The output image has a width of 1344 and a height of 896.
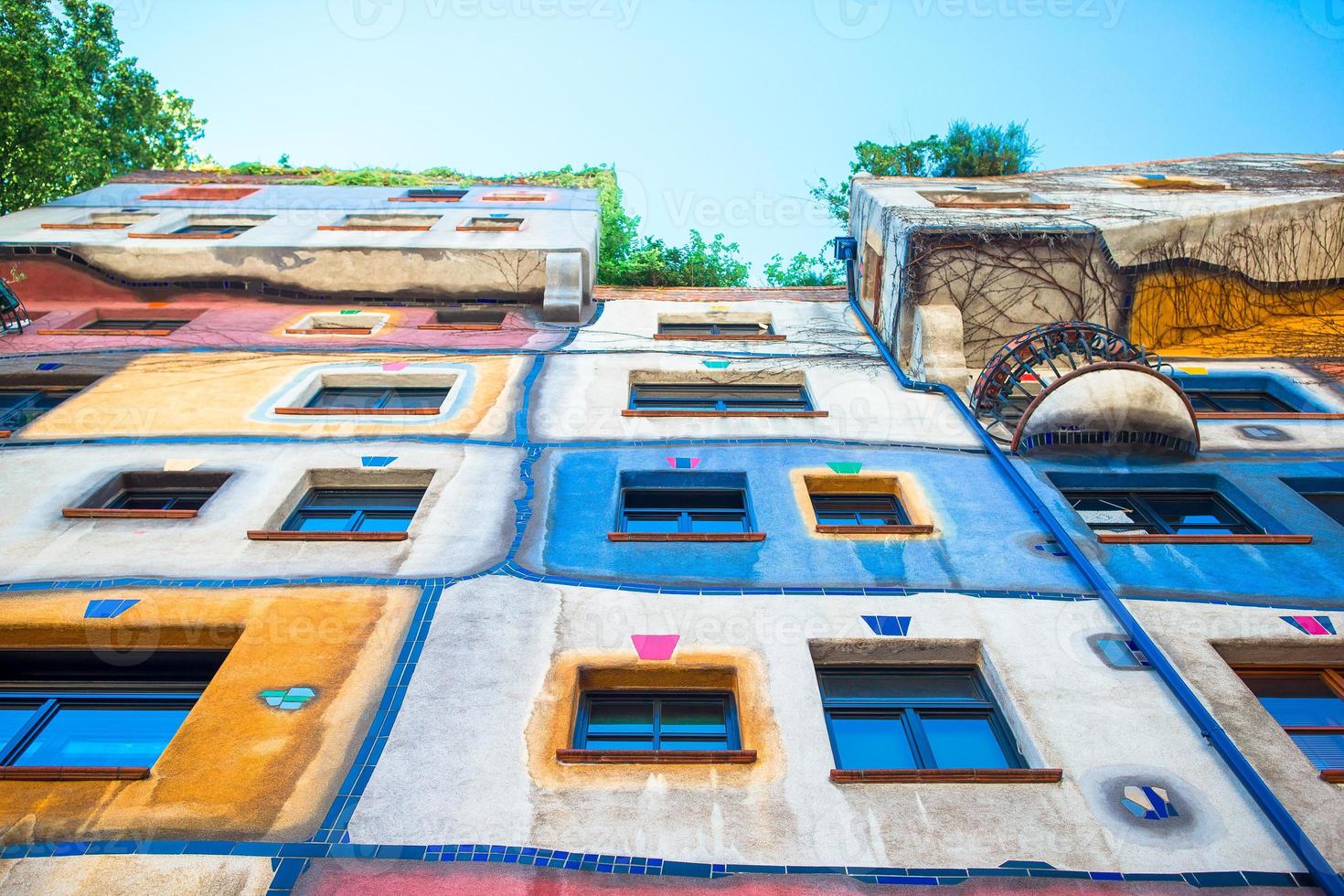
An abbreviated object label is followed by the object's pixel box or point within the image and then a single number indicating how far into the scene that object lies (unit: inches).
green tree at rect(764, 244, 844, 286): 907.4
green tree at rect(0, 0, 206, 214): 741.3
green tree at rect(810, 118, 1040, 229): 858.1
